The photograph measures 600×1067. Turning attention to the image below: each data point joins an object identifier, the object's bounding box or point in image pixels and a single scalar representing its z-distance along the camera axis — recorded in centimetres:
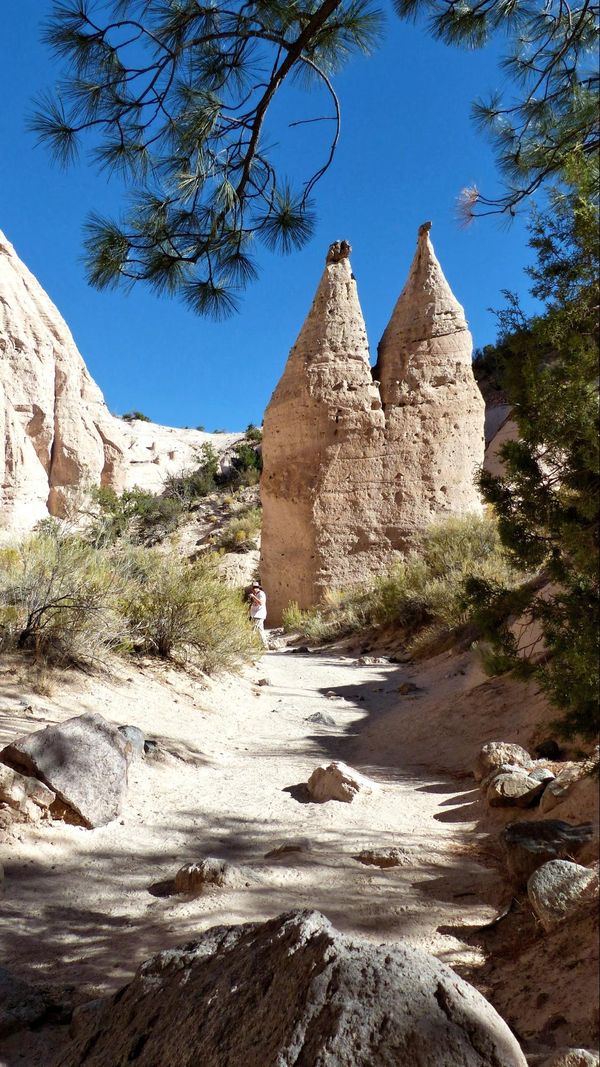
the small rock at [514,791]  339
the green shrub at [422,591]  950
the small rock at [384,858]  295
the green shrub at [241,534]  2112
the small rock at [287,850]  312
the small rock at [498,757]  398
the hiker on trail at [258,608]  1002
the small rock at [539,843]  242
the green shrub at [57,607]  521
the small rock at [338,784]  386
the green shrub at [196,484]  2918
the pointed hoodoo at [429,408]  1262
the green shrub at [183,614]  640
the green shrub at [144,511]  2523
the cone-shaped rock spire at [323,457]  1251
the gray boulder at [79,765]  328
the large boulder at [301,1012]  119
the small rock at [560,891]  195
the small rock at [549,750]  411
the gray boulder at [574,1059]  127
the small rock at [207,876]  268
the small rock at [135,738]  425
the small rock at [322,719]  616
